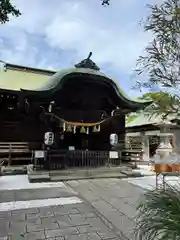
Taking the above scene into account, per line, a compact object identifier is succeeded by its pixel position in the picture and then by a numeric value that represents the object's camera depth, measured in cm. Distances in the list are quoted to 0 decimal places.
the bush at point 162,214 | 156
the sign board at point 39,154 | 638
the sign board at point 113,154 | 717
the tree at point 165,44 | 189
